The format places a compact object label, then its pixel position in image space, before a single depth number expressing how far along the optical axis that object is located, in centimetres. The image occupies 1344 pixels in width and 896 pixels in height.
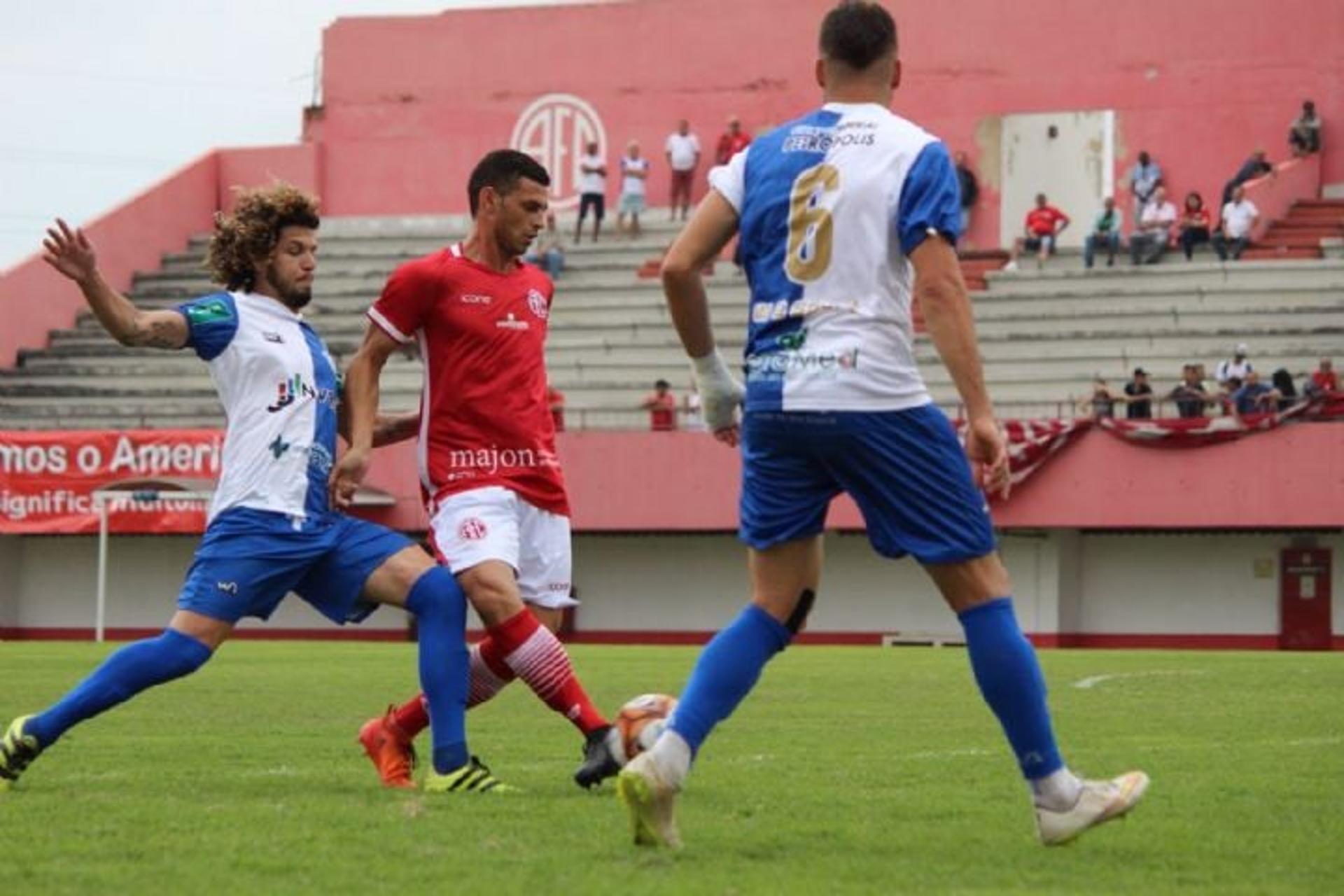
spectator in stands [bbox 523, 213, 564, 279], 4303
